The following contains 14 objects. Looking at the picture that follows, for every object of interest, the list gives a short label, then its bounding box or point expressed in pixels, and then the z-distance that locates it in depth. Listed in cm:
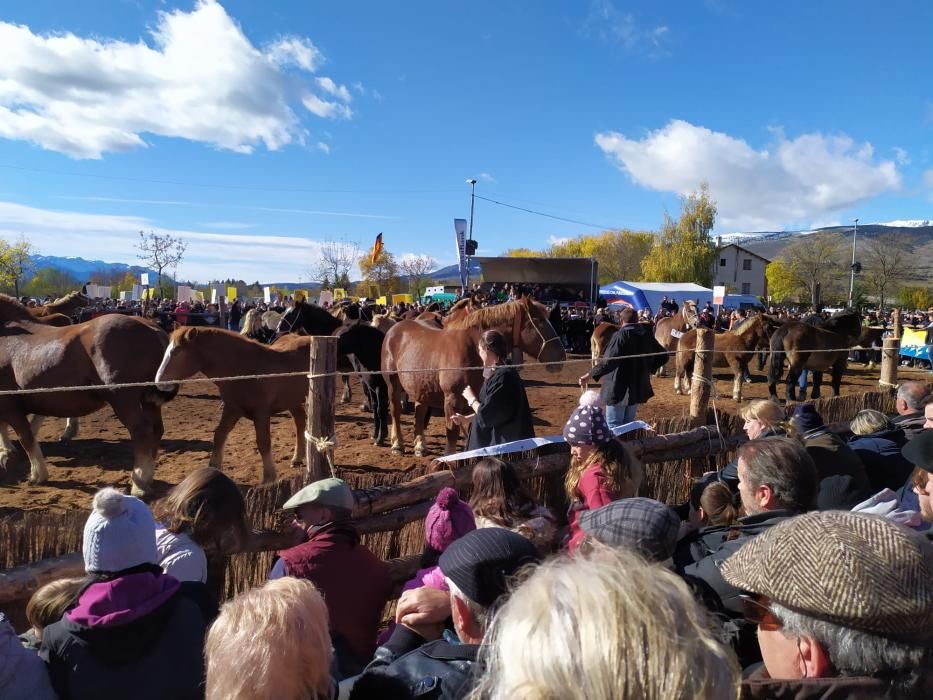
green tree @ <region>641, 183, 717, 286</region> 6047
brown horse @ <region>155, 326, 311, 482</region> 591
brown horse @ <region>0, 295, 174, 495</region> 590
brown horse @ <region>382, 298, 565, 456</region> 684
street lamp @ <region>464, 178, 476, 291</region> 2948
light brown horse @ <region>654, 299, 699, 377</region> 1479
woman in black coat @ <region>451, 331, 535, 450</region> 445
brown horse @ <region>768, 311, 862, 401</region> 1164
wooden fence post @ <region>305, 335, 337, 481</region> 413
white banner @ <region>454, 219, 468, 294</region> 2869
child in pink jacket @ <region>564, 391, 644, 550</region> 305
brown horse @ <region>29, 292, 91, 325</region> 1036
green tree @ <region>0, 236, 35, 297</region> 4469
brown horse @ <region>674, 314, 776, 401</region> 1238
